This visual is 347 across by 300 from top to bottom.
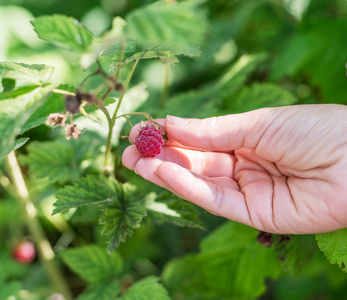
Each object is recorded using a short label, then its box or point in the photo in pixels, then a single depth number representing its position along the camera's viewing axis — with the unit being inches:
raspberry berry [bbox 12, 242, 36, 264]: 23.8
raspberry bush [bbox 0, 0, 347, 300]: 15.7
